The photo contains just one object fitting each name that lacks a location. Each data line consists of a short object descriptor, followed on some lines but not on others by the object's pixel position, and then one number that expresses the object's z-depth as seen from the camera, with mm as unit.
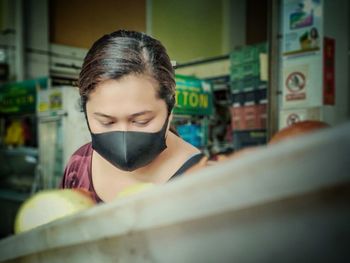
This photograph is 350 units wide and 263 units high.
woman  713
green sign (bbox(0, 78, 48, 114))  3732
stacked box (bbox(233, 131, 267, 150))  1998
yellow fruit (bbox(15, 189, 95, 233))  775
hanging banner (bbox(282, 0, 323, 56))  1095
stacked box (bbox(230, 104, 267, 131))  2242
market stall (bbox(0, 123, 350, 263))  358
